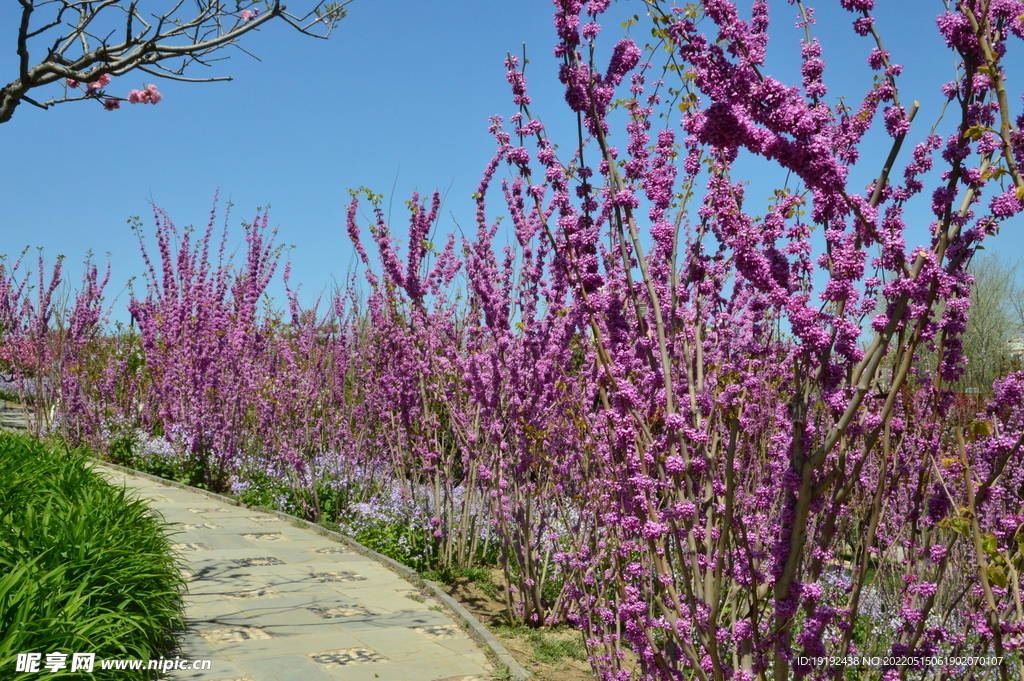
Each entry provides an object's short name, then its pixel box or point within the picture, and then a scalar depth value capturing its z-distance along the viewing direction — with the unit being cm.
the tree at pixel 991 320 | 1944
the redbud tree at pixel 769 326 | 271
